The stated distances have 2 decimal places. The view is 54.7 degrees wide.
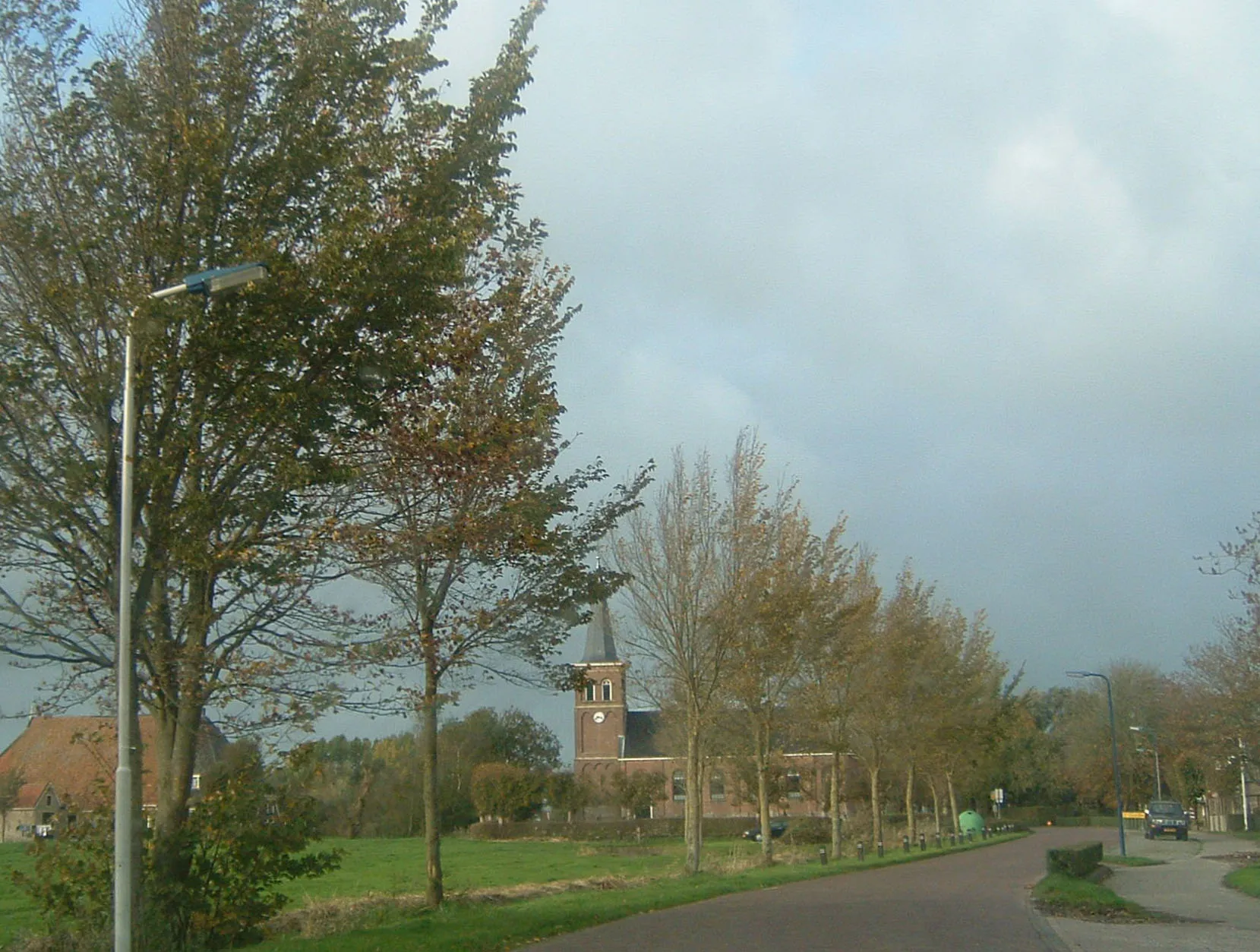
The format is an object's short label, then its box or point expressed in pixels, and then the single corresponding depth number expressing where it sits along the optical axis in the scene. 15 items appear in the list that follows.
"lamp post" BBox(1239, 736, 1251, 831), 37.52
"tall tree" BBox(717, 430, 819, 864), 31.81
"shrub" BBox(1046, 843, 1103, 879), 28.16
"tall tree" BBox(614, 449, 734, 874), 31.98
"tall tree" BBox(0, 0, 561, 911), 12.20
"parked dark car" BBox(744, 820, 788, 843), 70.44
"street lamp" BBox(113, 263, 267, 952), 11.03
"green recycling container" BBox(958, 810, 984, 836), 63.97
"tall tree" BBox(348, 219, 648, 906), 13.51
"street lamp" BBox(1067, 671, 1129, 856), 45.50
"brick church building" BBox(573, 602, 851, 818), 66.94
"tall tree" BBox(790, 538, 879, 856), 35.28
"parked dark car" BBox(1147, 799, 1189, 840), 63.12
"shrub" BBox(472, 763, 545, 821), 82.31
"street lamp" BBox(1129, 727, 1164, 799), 65.08
